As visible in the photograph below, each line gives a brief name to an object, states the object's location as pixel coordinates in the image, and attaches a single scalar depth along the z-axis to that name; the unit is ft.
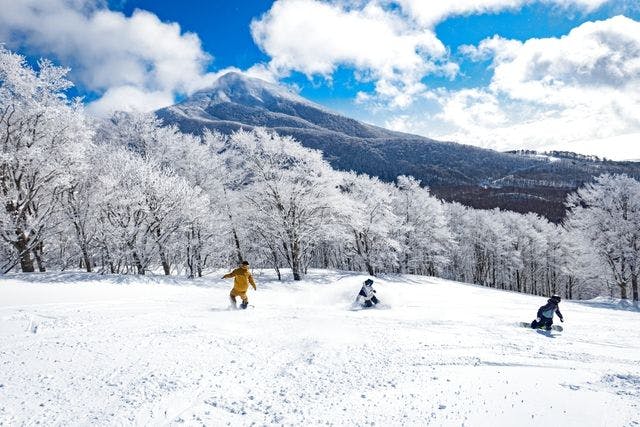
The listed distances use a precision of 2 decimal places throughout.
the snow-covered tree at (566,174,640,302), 111.04
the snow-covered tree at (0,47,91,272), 60.64
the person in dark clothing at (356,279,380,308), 57.88
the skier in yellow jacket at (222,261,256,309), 50.16
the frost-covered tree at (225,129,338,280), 100.01
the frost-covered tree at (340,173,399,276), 137.25
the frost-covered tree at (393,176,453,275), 170.50
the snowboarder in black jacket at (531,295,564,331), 49.83
